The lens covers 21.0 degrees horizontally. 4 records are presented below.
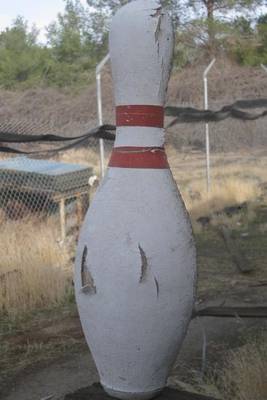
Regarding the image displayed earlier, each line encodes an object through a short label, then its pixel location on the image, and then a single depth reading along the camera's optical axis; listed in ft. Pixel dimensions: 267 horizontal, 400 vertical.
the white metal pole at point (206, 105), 34.19
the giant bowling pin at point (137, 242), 8.13
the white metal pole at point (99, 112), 26.50
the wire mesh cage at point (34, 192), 26.48
